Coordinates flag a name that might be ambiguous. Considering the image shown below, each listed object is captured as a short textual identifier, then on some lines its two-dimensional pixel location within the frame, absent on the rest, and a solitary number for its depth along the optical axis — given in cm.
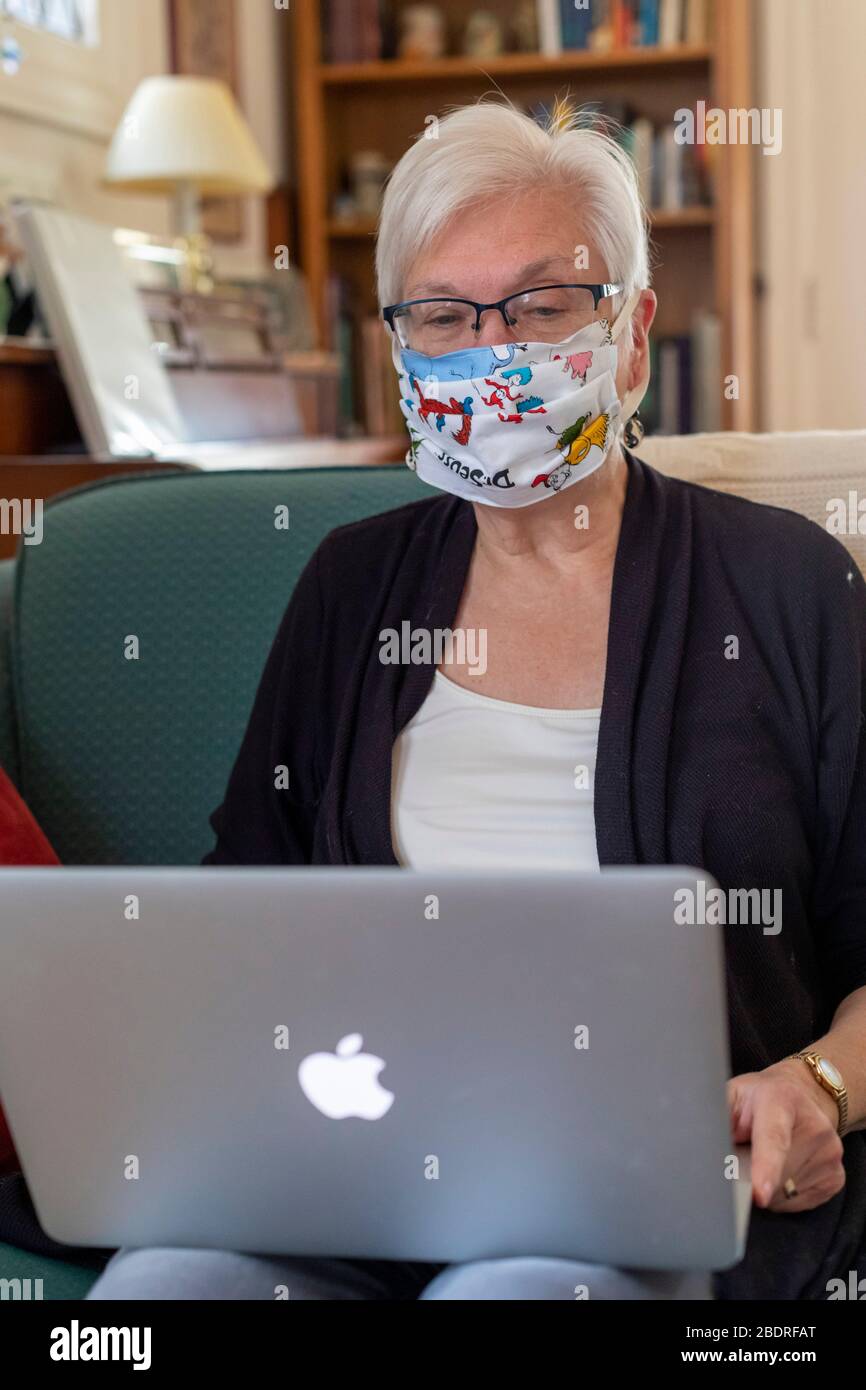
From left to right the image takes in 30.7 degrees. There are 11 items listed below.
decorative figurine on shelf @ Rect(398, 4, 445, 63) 418
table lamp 320
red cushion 125
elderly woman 112
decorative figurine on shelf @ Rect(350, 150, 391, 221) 430
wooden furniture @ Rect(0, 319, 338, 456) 243
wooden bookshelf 393
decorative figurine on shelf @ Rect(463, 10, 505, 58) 415
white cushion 139
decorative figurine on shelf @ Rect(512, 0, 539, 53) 414
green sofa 146
